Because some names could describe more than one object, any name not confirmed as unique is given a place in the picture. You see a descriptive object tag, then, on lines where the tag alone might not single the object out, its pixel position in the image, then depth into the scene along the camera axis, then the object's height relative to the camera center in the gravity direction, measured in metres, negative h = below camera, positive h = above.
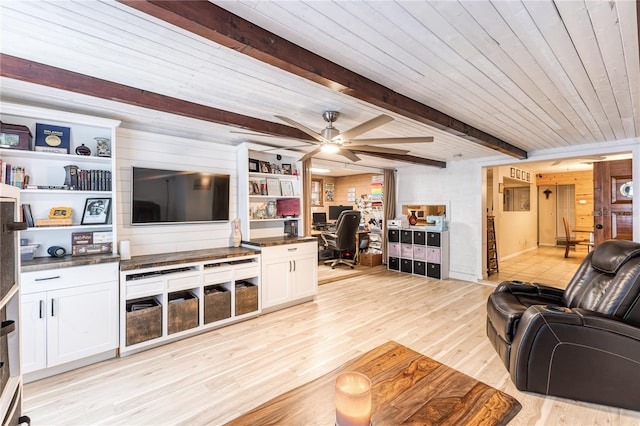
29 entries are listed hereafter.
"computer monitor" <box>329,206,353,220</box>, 7.68 +0.06
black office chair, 5.89 -0.49
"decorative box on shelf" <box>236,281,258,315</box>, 3.46 -1.03
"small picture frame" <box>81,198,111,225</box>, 2.84 +0.02
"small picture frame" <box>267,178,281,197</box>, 4.24 +0.37
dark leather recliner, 1.93 -0.90
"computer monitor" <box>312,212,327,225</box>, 7.73 -0.13
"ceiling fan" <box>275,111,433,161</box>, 2.46 +0.70
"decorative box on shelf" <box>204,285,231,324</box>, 3.20 -1.03
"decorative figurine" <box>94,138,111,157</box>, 2.88 +0.65
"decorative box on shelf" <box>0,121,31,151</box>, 2.42 +0.65
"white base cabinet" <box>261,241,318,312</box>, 3.75 -0.83
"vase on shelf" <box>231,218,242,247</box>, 3.90 -0.29
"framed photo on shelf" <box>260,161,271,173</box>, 4.18 +0.66
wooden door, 4.50 +0.17
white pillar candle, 1.01 -0.68
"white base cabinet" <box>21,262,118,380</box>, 2.28 -0.84
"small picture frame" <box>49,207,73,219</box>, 2.66 +0.00
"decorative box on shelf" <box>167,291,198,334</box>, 2.94 -1.04
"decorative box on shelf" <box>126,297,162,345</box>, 2.72 -1.04
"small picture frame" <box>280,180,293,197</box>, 4.38 +0.38
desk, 6.80 -0.56
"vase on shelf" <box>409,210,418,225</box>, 6.09 -0.17
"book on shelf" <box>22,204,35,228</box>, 2.51 -0.02
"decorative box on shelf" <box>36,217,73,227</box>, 2.55 -0.08
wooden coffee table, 1.17 -0.83
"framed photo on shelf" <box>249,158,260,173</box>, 4.05 +0.65
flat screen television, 3.18 +0.19
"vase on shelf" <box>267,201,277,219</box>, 4.33 +0.05
